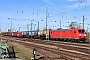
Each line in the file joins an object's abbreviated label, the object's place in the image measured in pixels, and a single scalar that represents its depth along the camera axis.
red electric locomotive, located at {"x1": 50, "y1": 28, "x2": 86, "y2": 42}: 48.62
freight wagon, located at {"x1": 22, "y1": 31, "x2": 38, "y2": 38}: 83.28
